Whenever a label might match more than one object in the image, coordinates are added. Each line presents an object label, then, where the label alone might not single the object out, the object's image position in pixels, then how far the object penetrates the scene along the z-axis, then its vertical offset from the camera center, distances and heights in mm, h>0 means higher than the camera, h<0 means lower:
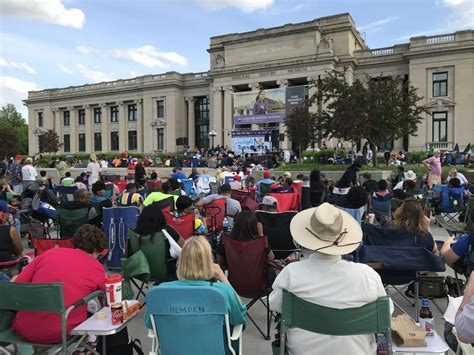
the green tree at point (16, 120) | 78638 +8412
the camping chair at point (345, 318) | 2521 -1002
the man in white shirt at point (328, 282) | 2631 -817
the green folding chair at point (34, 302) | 2990 -1059
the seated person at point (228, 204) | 7641 -867
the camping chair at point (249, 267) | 4332 -1154
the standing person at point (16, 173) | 14163 -506
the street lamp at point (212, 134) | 40231 +2298
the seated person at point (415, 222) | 4922 -807
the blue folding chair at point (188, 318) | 2670 -1056
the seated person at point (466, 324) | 2244 -925
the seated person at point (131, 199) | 7961 -799
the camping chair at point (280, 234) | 5957 -1108
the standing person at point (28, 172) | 13422 -447
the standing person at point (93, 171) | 14791 -464
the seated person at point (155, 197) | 7188 -690
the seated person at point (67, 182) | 12438 -718
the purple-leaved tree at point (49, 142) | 47031 +1853
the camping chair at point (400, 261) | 4219 -1090
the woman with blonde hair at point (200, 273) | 2840 -820
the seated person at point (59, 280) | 3203 -1013
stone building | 34469 +7482
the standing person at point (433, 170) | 13492 -443
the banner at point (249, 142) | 34594 +1297
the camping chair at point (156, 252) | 4738 -1082
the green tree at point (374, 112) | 19047 +2092
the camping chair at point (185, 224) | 6215 -1003
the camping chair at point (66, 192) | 11289 -930
